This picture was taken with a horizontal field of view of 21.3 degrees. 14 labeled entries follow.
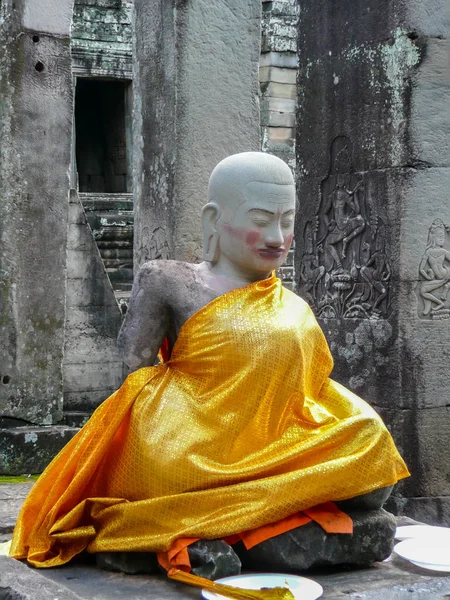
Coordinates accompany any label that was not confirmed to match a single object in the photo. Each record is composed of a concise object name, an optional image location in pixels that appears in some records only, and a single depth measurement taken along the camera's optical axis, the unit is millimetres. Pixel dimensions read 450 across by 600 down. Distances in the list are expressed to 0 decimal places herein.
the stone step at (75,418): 7879
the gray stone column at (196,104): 5227
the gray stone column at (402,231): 6020
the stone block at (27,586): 3711
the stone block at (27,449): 7160
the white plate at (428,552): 4207
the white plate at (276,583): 3781
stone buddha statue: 4031
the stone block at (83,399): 8445
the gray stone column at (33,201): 7180
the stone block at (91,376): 8500
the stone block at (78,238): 8570
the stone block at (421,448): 6016
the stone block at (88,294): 8570
